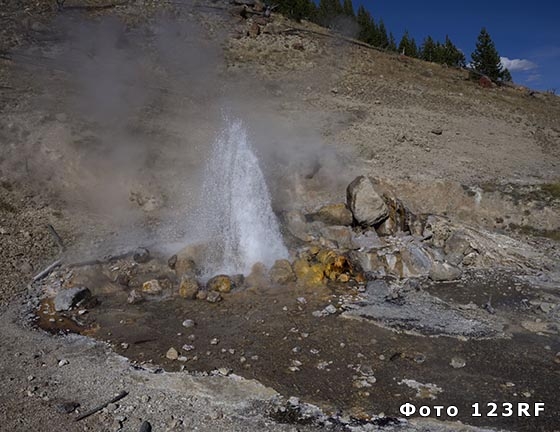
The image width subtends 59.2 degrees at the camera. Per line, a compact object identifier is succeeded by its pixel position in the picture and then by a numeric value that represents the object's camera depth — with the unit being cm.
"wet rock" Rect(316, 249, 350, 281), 628
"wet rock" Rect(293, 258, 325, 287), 616
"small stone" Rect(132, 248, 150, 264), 642
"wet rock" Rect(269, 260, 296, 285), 617
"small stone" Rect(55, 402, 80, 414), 369
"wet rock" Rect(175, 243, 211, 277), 624
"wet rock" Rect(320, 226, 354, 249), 717
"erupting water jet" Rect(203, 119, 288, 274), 666
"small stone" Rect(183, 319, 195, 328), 516
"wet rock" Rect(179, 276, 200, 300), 583
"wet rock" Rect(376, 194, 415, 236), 752
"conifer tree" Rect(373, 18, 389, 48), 2397
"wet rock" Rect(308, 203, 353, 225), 757
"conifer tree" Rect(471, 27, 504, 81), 1827
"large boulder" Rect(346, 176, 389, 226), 748
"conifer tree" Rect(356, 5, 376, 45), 2337
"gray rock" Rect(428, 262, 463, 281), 638
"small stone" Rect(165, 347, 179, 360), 450
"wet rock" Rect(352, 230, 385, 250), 706
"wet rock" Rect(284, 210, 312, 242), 732
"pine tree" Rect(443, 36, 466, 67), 2292
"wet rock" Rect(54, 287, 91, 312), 547
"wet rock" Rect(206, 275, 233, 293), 595
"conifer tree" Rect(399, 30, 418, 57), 2591
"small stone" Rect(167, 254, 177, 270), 633
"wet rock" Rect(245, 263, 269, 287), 616
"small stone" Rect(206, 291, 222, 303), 572
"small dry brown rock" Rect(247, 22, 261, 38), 1620
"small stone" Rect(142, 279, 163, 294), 591
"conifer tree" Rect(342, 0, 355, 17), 2581
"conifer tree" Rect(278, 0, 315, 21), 2064
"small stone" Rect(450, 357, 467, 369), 439
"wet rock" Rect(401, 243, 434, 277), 653
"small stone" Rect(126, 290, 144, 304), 571
